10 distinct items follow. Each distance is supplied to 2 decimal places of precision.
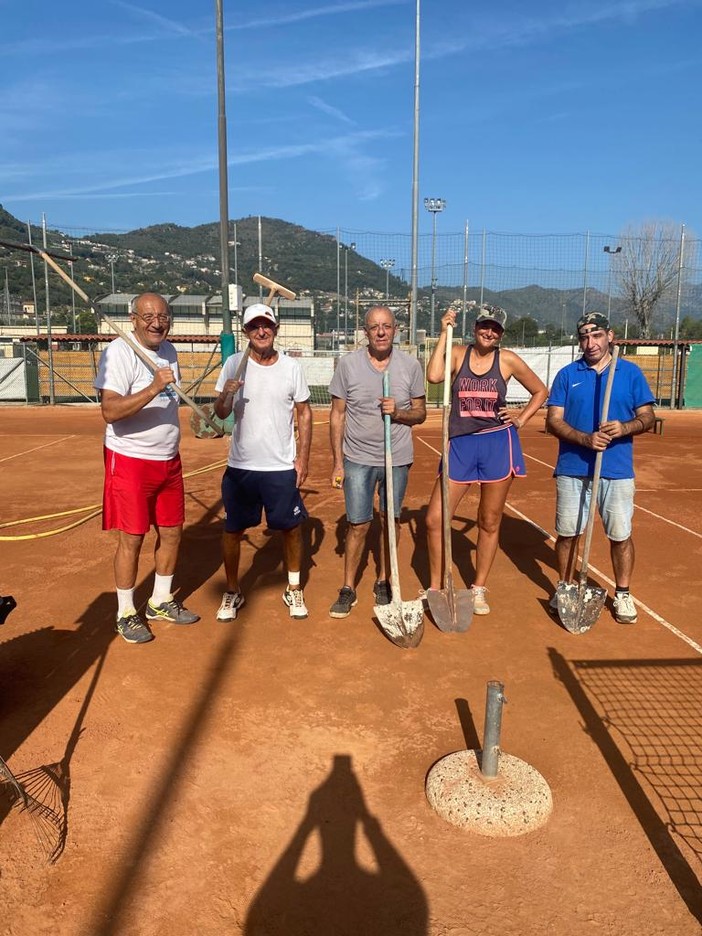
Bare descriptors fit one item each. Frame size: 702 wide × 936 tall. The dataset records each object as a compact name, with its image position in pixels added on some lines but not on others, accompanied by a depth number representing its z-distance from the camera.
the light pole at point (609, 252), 29.05
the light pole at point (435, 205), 30.69
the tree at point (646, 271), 33.19
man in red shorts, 3.86
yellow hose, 6.35
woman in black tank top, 4.42
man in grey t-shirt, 4.43
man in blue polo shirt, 4.33
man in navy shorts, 4.24
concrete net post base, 2.56
